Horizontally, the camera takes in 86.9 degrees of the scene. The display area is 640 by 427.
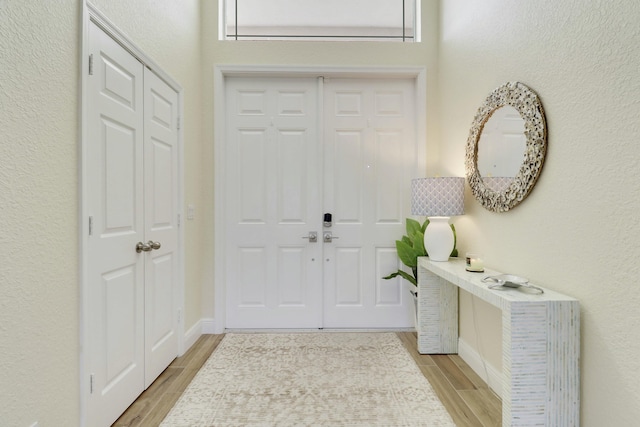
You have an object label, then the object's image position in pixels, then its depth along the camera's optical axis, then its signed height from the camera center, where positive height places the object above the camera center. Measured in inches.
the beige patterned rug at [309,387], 72.7 -45.2
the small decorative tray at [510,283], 63.2 -14.5
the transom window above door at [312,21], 125.6 +69.6
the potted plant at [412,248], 109.0 -13.1
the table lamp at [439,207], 95.0 +0.4
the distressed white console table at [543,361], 57.9 -26.3
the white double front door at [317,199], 124.8 +3.1
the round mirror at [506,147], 68.3 +14.4
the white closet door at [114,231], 64.2 -5.3
